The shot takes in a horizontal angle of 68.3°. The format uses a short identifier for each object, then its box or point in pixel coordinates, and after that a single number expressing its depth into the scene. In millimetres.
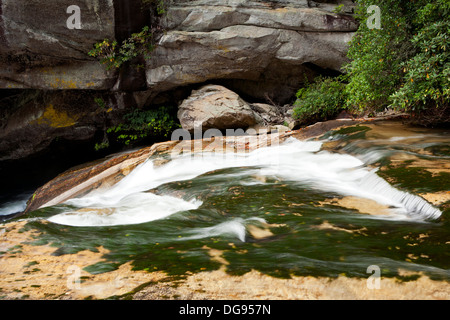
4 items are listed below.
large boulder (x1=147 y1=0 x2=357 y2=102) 12266
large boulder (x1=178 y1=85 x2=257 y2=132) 11883
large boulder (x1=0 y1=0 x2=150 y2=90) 10414
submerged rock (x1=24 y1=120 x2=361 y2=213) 7707
